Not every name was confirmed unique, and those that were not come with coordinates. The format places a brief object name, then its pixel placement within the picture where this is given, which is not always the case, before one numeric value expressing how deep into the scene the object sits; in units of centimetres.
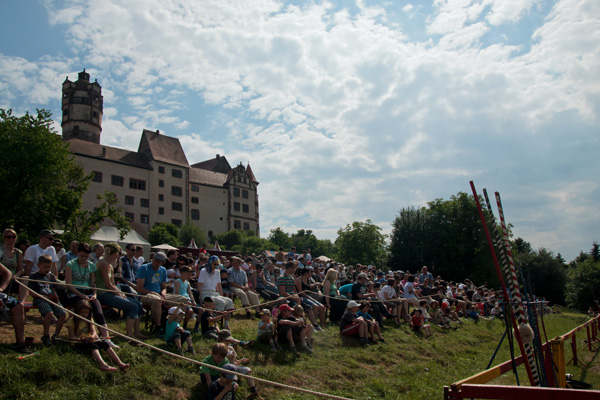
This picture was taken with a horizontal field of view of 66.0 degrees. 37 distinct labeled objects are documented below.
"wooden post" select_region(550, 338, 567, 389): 803
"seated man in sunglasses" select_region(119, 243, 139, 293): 1026
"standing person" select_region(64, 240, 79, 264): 1133
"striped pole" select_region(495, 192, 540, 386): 592
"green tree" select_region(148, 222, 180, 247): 6347
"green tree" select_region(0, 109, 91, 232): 3031
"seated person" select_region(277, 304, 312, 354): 1054
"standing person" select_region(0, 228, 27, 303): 864
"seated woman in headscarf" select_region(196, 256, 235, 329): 1105
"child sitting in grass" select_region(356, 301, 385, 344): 1266
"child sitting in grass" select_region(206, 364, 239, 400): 682
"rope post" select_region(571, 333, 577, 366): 1209
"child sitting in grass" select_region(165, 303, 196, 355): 861
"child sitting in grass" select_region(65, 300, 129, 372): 721
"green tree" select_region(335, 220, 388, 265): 5700
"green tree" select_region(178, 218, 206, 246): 6844
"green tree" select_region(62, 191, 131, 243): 3284
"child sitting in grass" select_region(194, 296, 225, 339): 995
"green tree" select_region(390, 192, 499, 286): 5134
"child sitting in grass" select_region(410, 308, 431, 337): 1536
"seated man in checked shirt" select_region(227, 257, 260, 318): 1323
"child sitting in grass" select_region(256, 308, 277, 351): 1023
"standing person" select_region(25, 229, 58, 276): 913
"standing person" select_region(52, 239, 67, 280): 1166
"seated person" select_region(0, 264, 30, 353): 689
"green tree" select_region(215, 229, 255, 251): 7619
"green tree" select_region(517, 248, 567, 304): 6175
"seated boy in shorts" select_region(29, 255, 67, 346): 751
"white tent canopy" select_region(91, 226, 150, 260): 3090
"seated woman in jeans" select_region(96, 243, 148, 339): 870
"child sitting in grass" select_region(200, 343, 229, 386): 730
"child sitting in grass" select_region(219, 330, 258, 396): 771
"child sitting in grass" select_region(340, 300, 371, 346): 1233
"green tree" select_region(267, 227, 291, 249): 10288
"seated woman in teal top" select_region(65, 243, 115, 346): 797
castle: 6738
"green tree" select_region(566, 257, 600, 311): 5012
